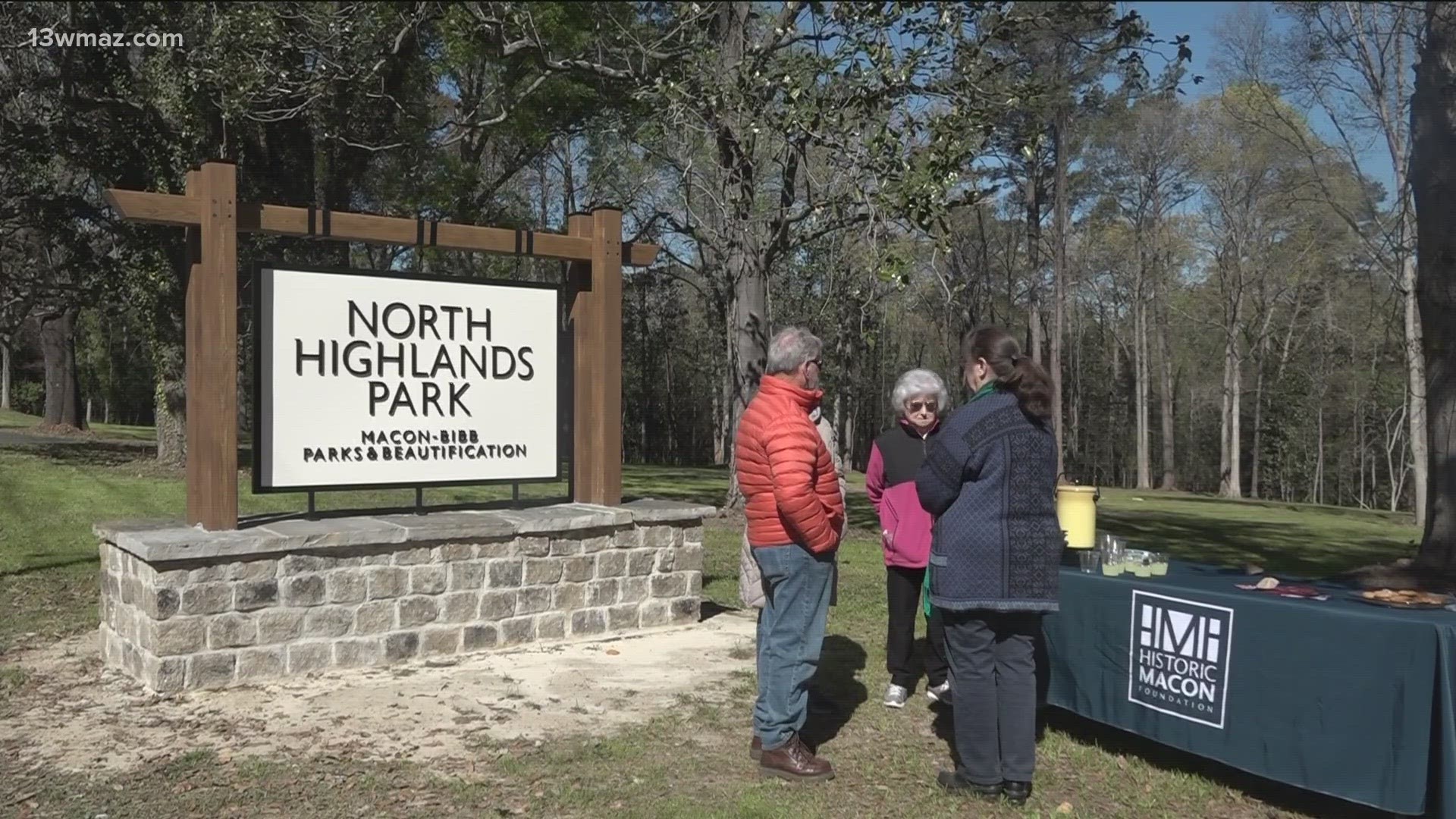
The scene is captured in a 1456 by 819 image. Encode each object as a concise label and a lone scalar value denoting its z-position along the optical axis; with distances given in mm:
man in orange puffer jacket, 4336
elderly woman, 5383
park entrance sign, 6086
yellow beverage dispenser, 5387
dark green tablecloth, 3826
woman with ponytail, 4230
